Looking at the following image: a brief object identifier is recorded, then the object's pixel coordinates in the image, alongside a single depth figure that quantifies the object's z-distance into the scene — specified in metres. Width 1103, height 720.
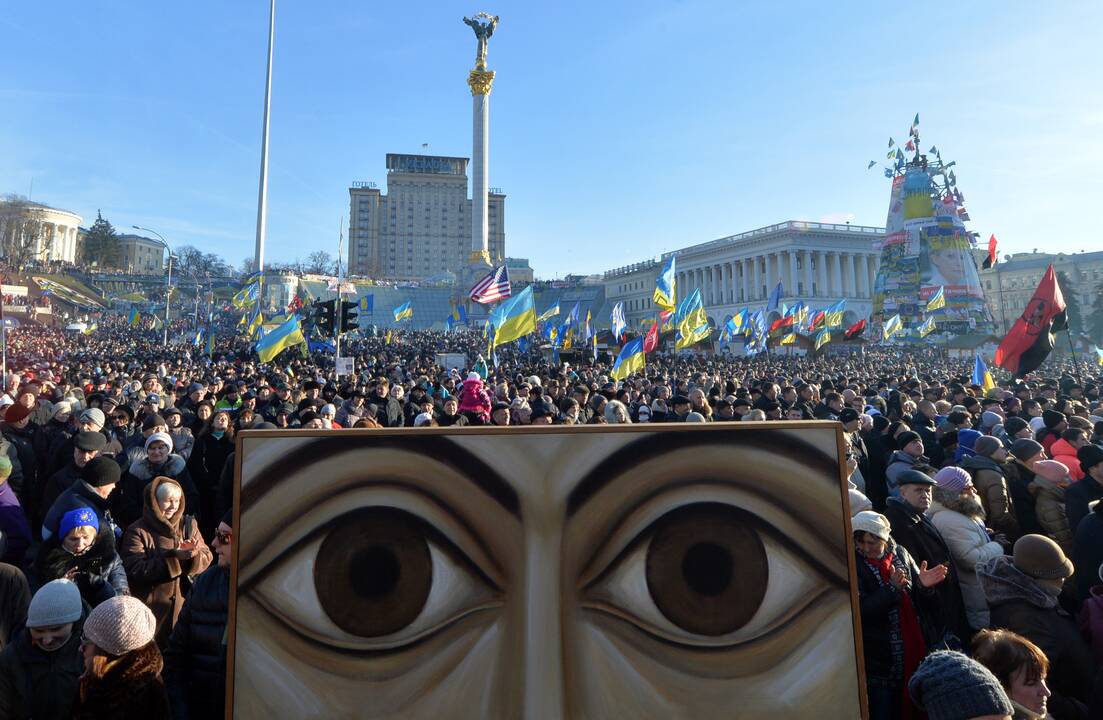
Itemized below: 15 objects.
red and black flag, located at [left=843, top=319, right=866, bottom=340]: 32.34
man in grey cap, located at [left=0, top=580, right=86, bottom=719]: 2.62
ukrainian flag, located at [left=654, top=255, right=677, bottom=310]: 17.23
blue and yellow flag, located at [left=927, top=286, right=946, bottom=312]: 32.41
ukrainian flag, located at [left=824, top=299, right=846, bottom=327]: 32.66
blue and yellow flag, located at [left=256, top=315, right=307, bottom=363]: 17.72
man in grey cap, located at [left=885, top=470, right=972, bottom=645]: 3.57
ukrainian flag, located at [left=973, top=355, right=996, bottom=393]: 15.21
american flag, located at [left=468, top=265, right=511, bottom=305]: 19.36
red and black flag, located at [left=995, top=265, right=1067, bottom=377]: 13.23
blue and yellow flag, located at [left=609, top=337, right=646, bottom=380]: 15.27
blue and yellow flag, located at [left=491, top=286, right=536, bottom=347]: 15.52
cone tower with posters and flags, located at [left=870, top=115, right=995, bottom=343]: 50.28
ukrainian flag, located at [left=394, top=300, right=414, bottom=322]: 35.98
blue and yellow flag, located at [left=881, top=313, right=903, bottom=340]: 35.72
